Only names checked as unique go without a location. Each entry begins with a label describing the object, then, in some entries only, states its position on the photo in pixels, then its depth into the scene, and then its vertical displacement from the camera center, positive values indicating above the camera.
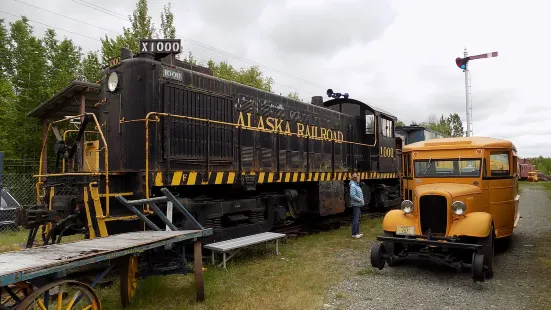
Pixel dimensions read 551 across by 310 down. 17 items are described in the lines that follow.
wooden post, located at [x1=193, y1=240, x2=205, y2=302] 5.01 -1.25
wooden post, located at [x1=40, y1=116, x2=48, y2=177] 12.36 +1.67
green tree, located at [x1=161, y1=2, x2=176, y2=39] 18.91 +7.04
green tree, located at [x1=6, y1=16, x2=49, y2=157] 19.11 +4.40
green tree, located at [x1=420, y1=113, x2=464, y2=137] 63.34 +7.09
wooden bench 6.57 -1.23
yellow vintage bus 6.02 -0.61
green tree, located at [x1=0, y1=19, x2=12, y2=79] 26.21 +8.44
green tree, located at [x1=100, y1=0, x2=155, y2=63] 17.64 +6.40
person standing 9.75 -0.77
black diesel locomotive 5.93 +0.32
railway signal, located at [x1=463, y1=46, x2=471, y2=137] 18.58 +3.77
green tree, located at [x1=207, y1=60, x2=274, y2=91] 33.66 +8.79
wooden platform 3.06 -0.73
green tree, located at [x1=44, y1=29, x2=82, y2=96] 23.62 +7.38
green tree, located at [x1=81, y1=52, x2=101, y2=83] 20.51 +5.82
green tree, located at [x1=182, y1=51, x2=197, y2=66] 26.20 +7.63
